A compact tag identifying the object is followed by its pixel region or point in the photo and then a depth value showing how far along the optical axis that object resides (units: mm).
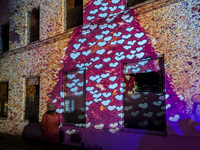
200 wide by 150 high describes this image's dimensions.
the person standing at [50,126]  4832
